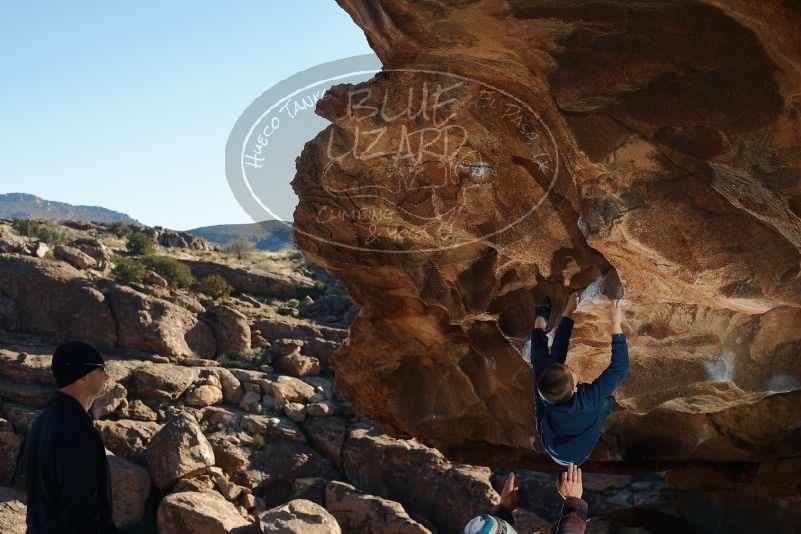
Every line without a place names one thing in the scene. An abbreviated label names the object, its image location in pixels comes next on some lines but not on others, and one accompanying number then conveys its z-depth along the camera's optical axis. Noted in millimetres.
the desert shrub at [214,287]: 30250
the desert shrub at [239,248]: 44306
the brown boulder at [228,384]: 23219
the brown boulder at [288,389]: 23422
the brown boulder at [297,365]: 25016
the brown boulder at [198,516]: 17109
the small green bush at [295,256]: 45091
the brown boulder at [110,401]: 20672
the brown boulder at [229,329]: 25203
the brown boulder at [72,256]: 26406
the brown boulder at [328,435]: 22031
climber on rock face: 5473
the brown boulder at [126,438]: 19969
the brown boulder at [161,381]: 21891
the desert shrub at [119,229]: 38875
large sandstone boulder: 5426
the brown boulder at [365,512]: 18812
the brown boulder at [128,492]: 18719
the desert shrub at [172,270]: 30078
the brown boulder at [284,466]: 20781
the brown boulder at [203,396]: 22297
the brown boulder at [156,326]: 23406
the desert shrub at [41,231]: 34031
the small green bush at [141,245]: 34531
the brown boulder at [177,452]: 19281
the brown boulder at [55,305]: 23281
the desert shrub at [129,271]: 27281
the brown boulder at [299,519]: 16688
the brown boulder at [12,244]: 25467
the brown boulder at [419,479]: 20172
